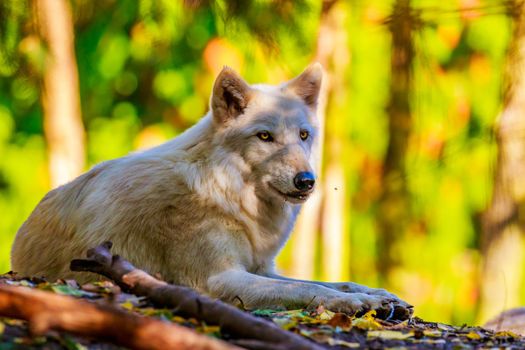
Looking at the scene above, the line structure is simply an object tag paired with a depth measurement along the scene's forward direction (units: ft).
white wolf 36.35
